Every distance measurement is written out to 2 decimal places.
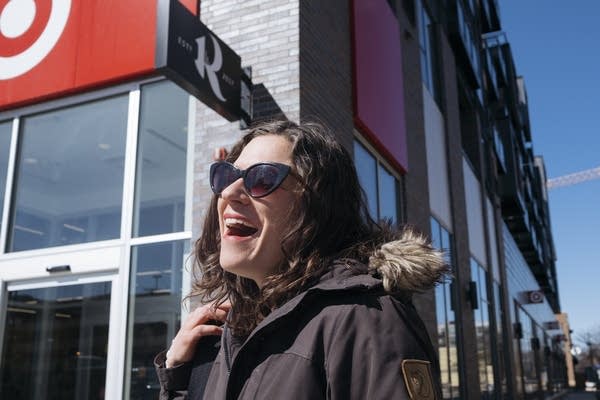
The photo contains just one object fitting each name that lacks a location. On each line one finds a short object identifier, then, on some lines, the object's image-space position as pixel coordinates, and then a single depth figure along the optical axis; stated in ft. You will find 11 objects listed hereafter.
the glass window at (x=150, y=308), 18.34
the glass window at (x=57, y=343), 19.03
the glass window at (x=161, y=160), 19.83
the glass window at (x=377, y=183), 25.84
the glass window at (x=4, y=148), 22.97
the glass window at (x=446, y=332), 35.58
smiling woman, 4.18
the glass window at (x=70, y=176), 20.84
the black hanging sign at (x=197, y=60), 15.52
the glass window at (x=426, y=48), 40.57
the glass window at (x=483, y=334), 47.06
